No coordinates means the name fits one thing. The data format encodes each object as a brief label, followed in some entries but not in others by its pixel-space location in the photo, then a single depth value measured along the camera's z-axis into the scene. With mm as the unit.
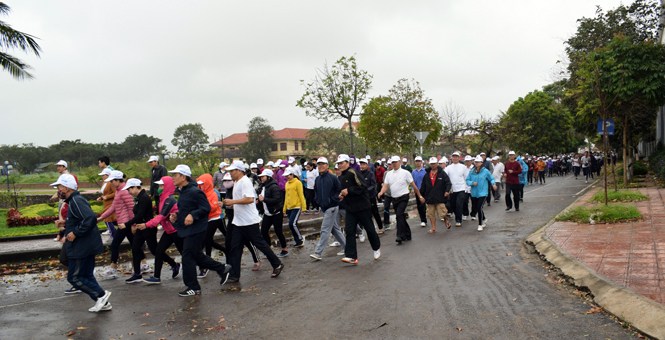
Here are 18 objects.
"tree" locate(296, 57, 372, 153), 23609
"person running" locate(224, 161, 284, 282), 6840
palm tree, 14289
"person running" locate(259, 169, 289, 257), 8094
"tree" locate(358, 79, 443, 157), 27766
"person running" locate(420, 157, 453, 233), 10312
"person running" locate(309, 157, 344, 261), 8264
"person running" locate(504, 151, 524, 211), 13273
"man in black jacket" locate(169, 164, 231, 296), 6071
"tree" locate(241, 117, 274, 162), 68188
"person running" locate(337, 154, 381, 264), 7633
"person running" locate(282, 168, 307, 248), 9172
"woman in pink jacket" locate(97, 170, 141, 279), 7285
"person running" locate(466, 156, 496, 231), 10562
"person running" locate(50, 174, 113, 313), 5488
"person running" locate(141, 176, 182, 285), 6645
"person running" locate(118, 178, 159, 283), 6977
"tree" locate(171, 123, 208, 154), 73500
